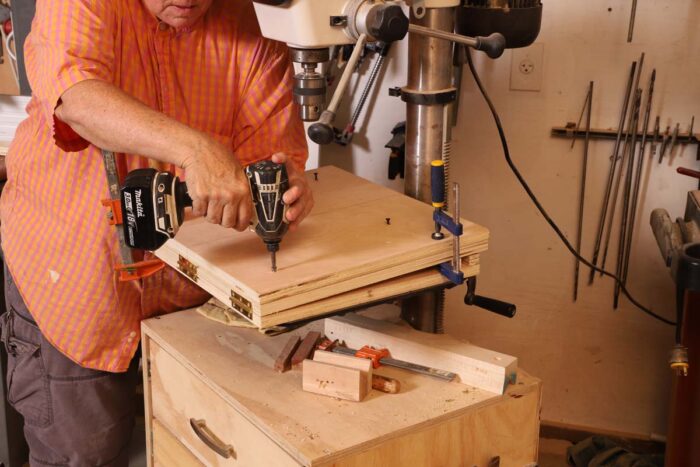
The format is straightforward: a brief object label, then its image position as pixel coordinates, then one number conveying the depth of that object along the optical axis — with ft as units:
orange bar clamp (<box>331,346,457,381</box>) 4.13
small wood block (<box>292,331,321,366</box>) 4.29
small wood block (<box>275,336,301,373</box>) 4.22
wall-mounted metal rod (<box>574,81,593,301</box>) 6.39
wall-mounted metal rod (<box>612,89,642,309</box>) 6.30
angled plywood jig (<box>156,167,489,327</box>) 3.67
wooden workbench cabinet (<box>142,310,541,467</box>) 3.70
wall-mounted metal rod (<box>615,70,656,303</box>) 6.25
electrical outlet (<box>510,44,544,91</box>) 6.40
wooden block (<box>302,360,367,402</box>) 3.92
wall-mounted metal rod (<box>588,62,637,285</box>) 6.27
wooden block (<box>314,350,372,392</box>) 4.00
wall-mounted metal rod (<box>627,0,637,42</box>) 6.04
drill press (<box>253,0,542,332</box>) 3.63
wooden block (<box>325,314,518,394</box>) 4.04
